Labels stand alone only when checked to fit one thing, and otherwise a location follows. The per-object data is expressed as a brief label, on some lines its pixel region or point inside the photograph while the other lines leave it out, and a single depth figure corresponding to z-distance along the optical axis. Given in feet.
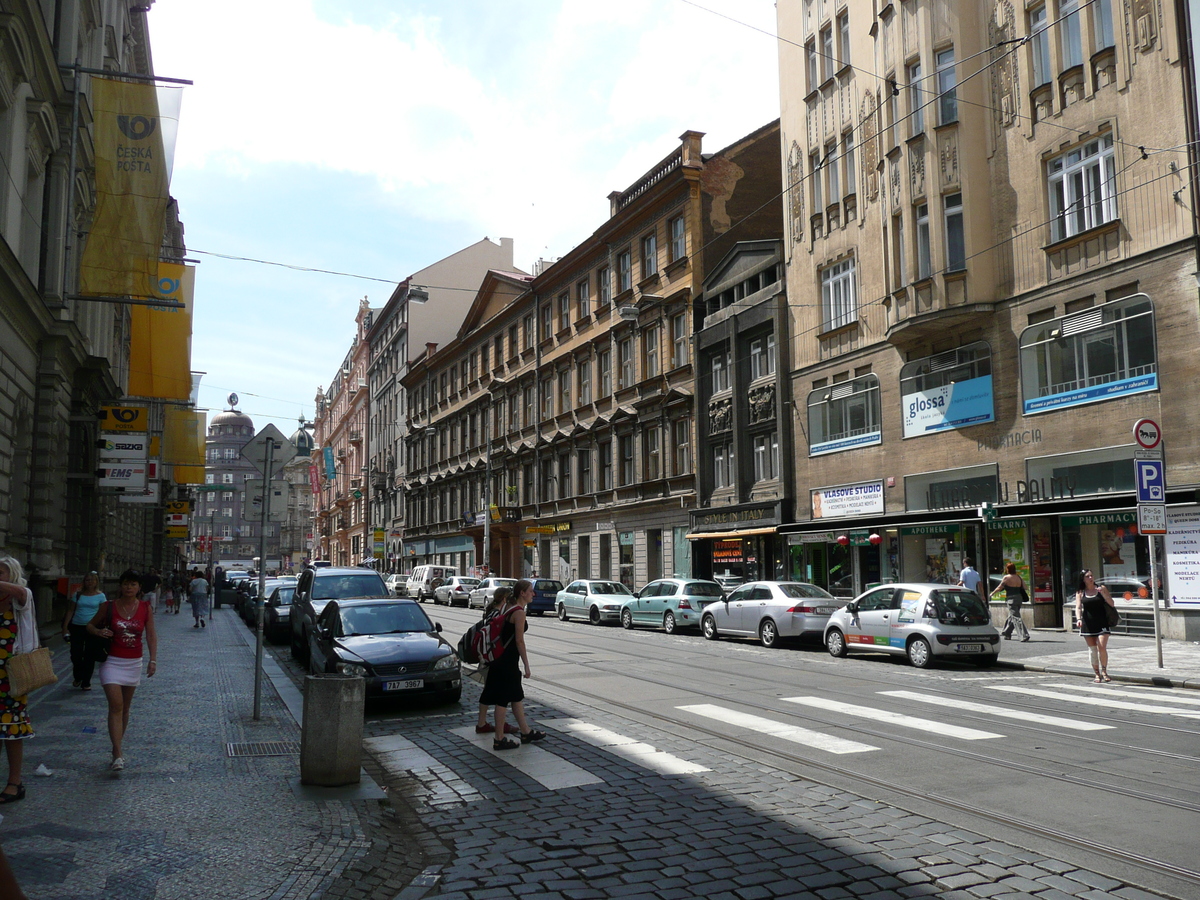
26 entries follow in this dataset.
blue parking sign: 52.54
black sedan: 40.78
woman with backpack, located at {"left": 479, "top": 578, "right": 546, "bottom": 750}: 32.27
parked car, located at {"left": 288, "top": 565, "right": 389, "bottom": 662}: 60.13
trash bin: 25.81
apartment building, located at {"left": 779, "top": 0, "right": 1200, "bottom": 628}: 66.03
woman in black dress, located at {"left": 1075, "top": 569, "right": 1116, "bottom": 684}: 48.96
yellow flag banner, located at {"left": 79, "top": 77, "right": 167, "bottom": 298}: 53.98
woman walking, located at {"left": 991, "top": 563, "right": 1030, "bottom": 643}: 67.97
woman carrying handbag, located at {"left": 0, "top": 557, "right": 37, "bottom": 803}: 22.39
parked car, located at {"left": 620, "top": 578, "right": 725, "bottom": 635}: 86.89
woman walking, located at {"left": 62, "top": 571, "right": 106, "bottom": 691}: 44.19
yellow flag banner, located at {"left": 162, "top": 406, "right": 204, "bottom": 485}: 110.32
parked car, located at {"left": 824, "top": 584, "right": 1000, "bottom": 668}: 56.39
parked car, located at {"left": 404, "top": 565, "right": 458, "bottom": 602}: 160.45
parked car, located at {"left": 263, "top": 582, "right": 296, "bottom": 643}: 75.92
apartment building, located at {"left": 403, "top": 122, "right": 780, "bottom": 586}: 121.70
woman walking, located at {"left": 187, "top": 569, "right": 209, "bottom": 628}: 95.04
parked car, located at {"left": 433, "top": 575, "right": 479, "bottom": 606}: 145.69
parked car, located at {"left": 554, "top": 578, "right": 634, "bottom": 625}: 100.12
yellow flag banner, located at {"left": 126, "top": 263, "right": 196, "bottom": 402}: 82.02
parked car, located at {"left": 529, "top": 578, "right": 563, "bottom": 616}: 118.73
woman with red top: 27.81
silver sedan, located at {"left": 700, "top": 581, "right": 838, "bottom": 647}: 70.13
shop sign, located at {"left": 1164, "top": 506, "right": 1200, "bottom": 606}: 62.03
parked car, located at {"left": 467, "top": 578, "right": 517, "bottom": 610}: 122.31
